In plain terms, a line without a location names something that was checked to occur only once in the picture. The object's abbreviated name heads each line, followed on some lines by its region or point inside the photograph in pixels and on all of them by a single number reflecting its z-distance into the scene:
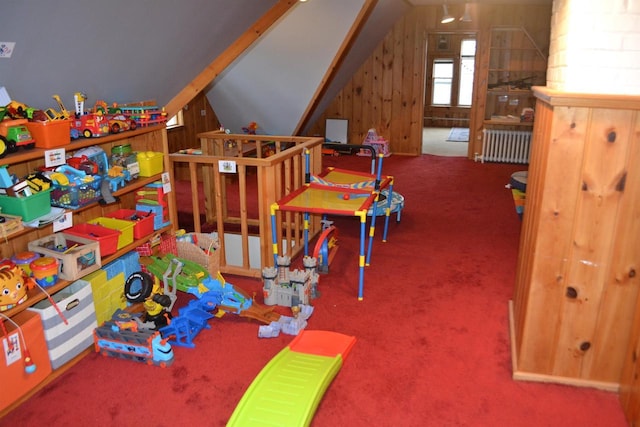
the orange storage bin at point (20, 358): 2.32
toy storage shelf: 2.51
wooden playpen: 3.63
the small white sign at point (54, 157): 2.62
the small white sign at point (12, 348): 2.29
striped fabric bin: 2.57
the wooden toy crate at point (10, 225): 2.39
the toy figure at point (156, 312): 2.94
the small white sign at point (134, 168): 3.32
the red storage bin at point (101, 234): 2.96
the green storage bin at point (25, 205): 2.49
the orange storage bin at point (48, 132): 2.61
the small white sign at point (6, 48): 2.18
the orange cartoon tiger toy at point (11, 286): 2.37
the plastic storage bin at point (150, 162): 3.41
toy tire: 3.08
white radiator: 8.03
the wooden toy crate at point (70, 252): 2.69
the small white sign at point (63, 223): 2.73
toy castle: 3.30
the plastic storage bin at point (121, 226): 3.15
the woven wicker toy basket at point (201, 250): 3.50
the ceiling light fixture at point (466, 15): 7.15
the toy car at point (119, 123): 3.07
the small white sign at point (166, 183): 3.58
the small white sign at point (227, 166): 3.59
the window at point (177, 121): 7.27
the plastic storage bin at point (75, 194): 2.79
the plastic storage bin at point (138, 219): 3.32
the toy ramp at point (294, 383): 2.21
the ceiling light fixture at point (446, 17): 7.29
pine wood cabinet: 2.21
